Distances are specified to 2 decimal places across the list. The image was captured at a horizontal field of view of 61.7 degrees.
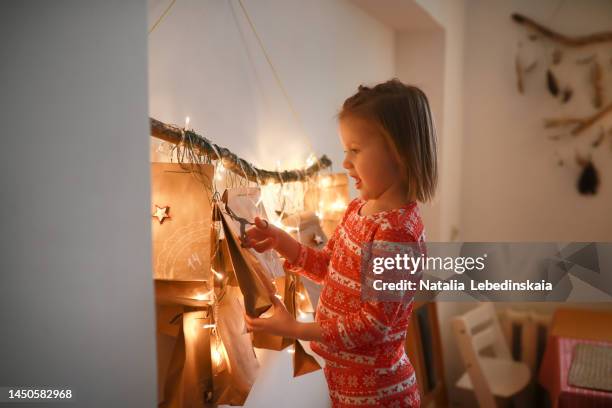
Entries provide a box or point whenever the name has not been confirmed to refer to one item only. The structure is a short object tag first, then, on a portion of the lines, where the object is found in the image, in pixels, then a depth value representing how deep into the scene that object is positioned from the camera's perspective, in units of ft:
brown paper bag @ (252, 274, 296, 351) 3.87
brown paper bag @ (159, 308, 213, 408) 2.97
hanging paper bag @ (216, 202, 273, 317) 2.95
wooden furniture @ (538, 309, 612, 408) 4.94
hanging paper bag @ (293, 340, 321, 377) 3.49
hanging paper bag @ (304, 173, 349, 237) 4.96
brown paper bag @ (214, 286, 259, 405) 3.16
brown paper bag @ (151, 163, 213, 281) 2.95
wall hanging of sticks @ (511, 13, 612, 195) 8.11
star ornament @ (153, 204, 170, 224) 2.96
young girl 2.95
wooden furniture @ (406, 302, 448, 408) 6.87
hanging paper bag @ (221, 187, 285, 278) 3.05
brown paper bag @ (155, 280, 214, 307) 2.99
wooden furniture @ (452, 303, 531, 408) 6.90
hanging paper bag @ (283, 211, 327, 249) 4.12
